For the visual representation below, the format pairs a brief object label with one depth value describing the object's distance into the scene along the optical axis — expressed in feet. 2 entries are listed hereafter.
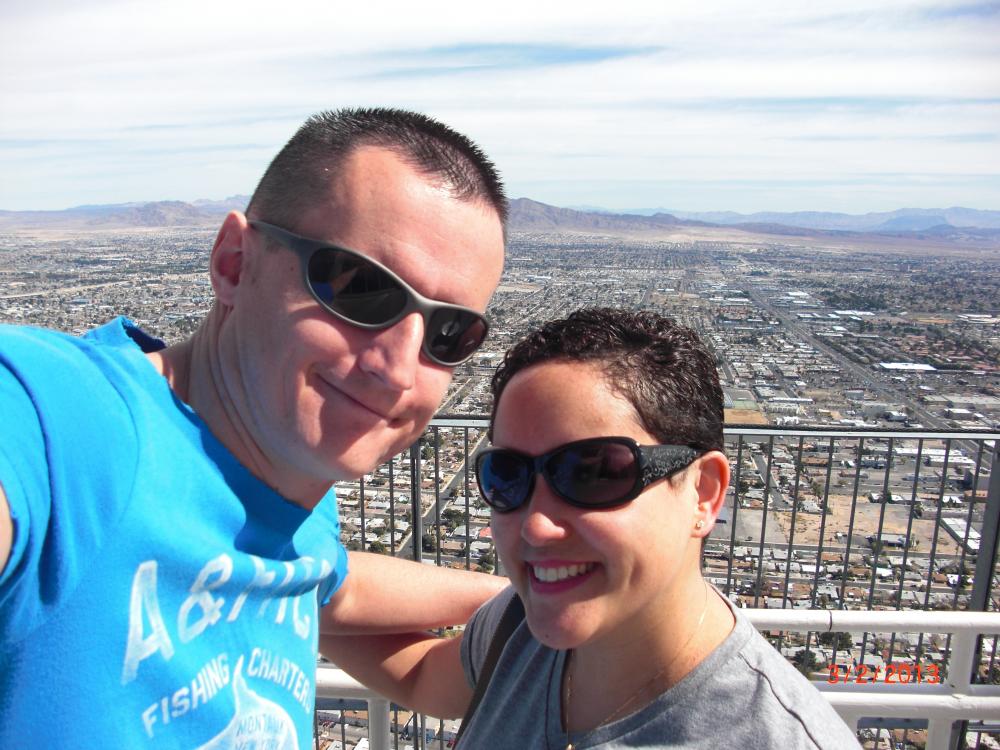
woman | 1.89
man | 1.51
